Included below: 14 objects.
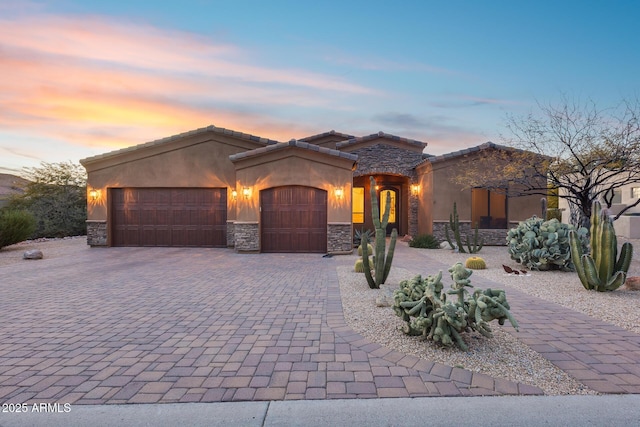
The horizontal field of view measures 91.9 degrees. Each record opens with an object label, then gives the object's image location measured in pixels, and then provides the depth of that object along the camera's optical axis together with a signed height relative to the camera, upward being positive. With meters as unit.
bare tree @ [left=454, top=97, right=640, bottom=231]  9.31 +2.31
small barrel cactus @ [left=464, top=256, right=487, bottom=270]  8.99 -1.43
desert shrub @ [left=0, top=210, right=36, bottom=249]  12.86 -0.43
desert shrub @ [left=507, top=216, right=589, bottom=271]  8.21 -0.81
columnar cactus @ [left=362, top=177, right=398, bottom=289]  6.30 -0.81
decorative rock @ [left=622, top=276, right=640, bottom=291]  6.25 -1.41
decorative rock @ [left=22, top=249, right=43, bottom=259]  10.73 -1.34
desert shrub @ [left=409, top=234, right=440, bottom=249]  14.17 -1.24
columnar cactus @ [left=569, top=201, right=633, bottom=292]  5.95 -0.90
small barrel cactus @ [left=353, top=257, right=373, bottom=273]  8.42 -1.41
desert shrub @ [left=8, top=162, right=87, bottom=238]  18.44 +1.08
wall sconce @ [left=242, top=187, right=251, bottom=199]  12.32 +0.94
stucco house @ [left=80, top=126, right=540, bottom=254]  12.18 +0.95
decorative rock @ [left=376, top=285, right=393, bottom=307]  5.24 -1.47
